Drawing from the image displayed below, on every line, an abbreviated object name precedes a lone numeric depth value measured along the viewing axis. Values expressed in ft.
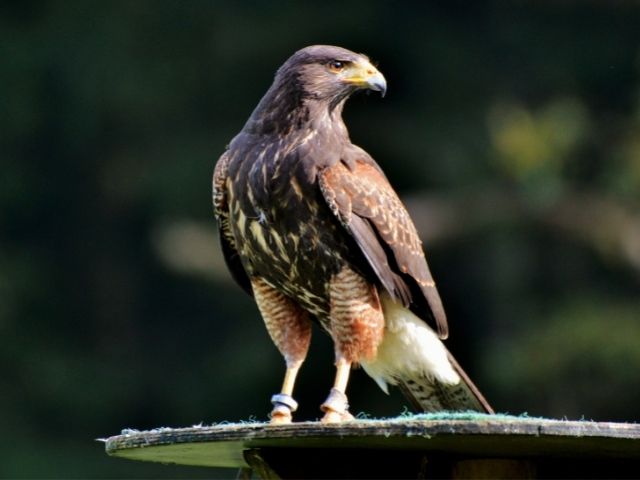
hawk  34.32
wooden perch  26.48
